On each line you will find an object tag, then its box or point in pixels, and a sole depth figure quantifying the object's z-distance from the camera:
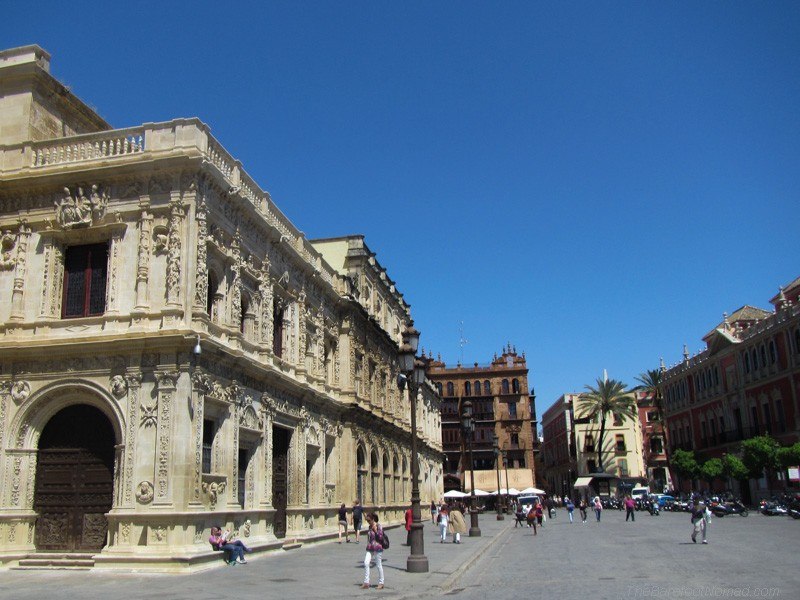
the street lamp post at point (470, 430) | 31.22
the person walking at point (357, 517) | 29.17
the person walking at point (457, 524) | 26.97
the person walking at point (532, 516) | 34.47
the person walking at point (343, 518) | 28.44
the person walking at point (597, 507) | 45.03
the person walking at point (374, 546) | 14.71
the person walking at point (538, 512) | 35.49
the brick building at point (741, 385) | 50.66
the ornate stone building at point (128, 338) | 18.27
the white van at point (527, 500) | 66.06
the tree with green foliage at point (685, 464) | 58.41
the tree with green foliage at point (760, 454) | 45.47
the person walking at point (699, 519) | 23.16
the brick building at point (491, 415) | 85.38
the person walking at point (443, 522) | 27.71
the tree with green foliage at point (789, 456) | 42.38
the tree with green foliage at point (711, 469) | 53.09
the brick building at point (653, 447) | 85.31
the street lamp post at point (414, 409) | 17.36
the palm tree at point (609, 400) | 78.19
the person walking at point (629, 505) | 42.31
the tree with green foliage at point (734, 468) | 48.50
